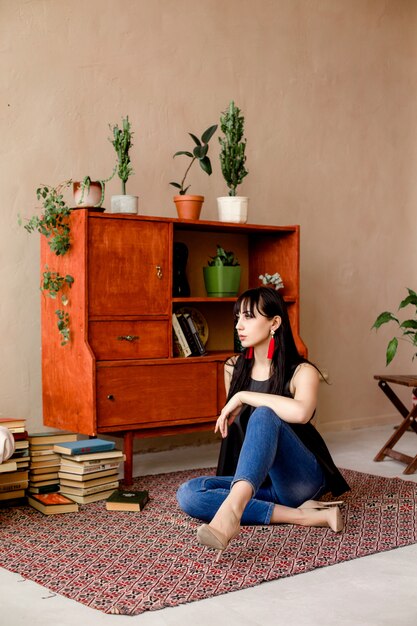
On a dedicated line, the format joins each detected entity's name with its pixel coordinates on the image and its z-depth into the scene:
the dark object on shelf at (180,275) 4.61
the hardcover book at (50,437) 3.75
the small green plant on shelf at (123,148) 4.29
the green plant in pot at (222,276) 4.75
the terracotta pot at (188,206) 4.57
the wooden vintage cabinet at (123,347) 4.01
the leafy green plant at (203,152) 4.61
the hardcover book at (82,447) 3.70
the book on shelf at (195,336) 4.55
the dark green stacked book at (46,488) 3.72
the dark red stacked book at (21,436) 3.67
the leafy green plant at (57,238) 4.06
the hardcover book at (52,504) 3.50
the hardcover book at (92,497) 3.70
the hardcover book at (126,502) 3.55
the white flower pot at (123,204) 4.25
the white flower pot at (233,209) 4.72
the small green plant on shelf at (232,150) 4.72
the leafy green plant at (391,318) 5.29
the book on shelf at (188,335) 4.52
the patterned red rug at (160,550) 2.53
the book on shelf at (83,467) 3.68
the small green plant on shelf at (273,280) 4.90
